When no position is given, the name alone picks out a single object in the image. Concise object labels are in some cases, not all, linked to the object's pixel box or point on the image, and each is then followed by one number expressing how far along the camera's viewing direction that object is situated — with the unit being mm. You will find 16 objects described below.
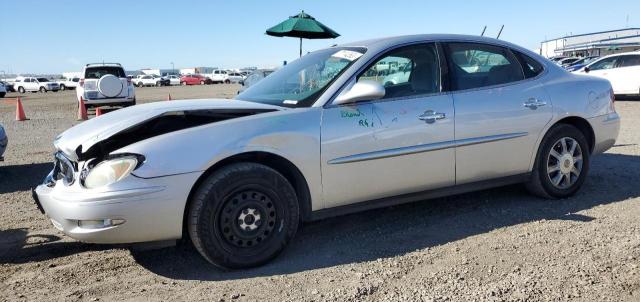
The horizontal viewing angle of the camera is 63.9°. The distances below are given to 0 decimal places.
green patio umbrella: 12055
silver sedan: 3072
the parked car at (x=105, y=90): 15797
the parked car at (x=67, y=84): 51188
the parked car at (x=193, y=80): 62312
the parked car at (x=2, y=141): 6152
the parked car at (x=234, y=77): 62541
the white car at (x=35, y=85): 46719
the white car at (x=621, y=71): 15070
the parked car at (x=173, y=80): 61844
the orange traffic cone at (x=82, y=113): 14320
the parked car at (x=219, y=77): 64375
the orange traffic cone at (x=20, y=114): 14369
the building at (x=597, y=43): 46156
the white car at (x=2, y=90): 32031
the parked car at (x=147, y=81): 59688
